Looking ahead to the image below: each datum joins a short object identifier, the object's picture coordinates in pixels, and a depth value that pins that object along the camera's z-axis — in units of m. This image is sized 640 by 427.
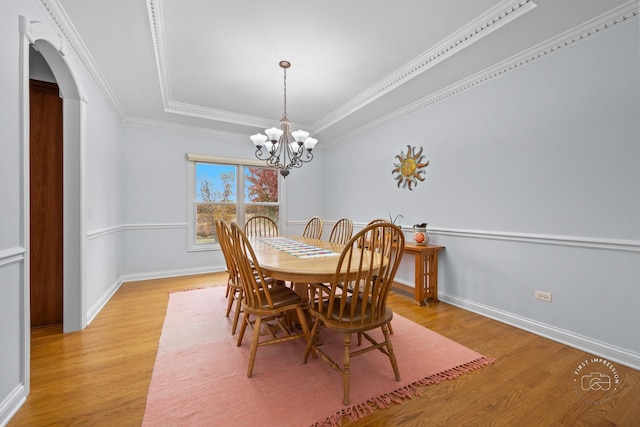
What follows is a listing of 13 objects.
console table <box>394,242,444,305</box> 3.07
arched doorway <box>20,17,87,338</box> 2.38
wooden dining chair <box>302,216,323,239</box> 3.98
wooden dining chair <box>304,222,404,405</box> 1.54
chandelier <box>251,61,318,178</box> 2.82
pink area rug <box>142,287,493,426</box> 1.44
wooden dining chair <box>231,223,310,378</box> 1.76
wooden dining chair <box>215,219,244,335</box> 2.14
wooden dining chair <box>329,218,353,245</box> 3.27
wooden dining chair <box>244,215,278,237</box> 3.82
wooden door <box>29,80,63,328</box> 2.43
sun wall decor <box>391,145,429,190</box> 3.54
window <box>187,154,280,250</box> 4.60
